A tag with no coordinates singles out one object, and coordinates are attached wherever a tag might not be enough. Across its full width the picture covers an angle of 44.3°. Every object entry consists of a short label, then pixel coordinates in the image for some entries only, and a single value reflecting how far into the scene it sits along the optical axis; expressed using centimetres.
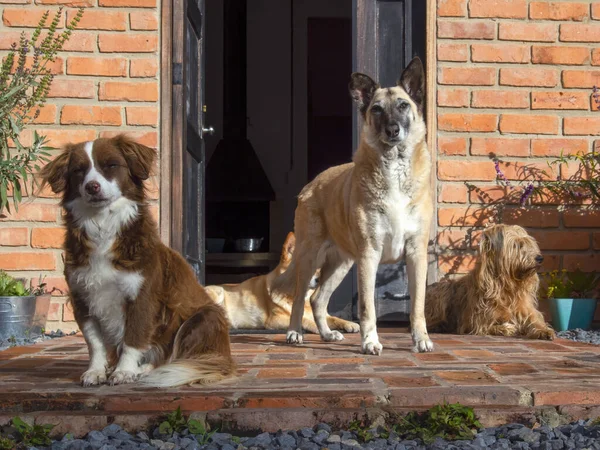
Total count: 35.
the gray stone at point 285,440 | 223
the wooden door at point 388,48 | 551
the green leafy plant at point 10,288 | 479
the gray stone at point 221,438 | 228
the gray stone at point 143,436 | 229
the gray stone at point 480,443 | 221
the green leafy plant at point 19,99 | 466
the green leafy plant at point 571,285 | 525
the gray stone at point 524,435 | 228
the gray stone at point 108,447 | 217
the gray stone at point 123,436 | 229
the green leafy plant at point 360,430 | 230
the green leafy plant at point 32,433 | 229
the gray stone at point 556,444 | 220
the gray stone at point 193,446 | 219
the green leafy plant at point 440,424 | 231
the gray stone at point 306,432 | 230
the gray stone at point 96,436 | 228
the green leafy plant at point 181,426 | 232
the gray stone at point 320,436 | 225
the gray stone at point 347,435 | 231
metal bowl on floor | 909
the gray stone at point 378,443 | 223
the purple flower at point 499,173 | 539
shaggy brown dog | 495
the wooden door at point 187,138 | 527
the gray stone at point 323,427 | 234
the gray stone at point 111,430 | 232
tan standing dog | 399
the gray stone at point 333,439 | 225
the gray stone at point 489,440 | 226
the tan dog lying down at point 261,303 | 587
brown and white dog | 282
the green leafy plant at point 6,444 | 220
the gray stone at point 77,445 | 221
